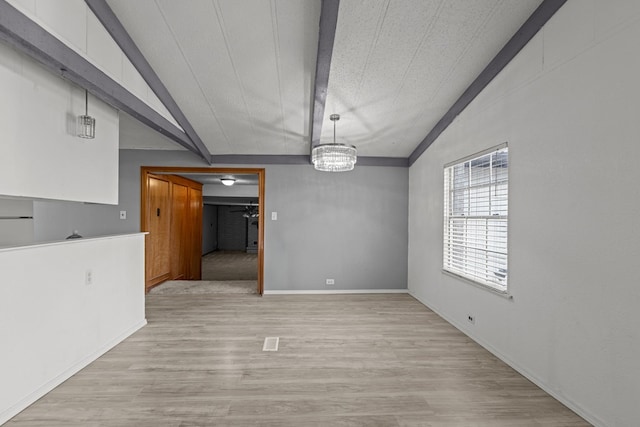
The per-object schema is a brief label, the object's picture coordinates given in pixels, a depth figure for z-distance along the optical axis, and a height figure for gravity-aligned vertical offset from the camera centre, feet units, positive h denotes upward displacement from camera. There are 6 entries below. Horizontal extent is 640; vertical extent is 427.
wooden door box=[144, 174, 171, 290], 17.45 -0.99
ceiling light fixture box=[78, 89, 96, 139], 8.40 +2.39
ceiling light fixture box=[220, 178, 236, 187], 22.75 +2.48
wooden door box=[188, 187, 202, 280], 23.40 -1.83
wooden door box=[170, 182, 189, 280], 20.79 -1.24
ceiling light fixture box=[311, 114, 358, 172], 10.83 +2.12
